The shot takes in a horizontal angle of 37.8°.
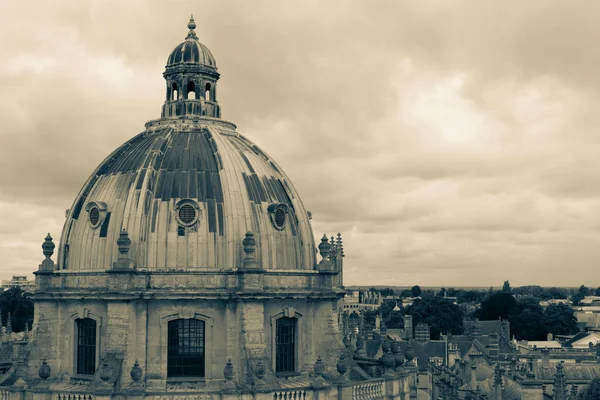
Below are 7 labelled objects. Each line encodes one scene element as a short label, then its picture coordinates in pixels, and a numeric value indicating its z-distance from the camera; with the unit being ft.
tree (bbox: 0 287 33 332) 515.09
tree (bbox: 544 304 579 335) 597.11
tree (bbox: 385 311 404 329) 640.17
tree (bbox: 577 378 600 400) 280.10
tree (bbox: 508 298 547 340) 590.14
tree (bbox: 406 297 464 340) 595.47
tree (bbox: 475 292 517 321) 644.69
